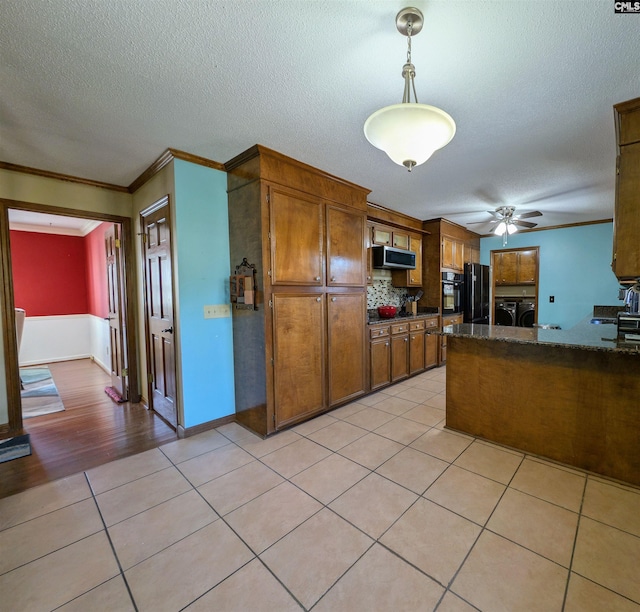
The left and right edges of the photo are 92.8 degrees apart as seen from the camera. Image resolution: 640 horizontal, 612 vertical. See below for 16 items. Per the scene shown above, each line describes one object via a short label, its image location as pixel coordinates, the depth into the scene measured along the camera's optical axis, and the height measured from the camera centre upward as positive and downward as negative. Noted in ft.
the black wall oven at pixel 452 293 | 16.07 -0.07
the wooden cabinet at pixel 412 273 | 15.51 +0.99
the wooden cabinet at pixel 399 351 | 13.05 -2.58
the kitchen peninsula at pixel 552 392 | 6.44 -2.50
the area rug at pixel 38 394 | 10.87 -3.87
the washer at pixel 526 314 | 21.80 -1.72
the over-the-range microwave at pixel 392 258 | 13.16 +1.58
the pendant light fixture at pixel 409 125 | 4.06 +2.31
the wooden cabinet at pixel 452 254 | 16.25 +2.09
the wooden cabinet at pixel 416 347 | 14.16 -2.59
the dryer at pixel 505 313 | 22.63 -1.71
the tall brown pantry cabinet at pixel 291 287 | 8.34 +0.23
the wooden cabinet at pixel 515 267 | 21.11 +1.68
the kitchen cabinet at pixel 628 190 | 5.95 +1.95
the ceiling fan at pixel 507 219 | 13.28 +3.13
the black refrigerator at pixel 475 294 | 17.76 -0.16
